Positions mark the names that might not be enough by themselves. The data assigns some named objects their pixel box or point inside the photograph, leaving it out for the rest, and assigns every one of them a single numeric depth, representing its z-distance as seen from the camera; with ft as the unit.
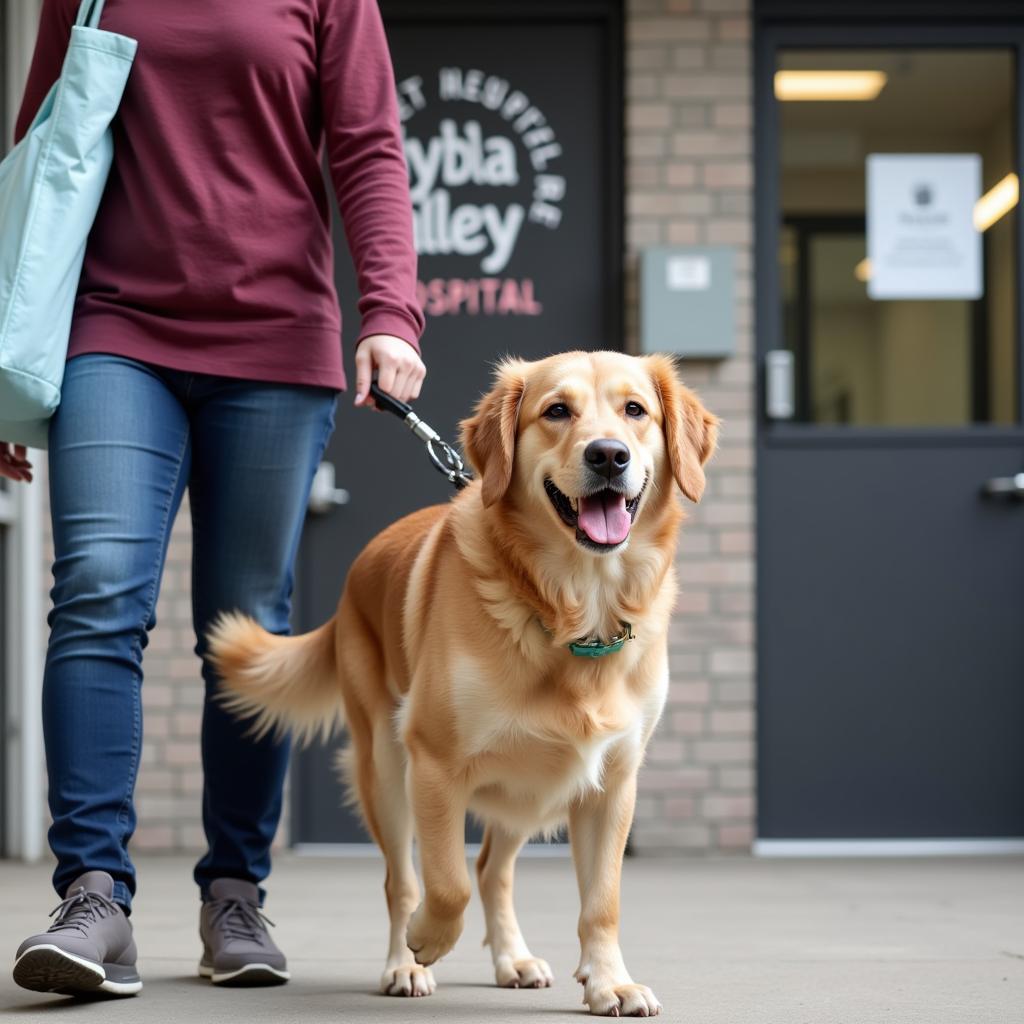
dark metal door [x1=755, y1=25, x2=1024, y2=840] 17.22
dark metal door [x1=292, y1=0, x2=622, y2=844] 17.43
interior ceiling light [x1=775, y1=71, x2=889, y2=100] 17.84
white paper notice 17.80
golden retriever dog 8.35
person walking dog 8.41
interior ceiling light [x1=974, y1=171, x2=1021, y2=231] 17.67
